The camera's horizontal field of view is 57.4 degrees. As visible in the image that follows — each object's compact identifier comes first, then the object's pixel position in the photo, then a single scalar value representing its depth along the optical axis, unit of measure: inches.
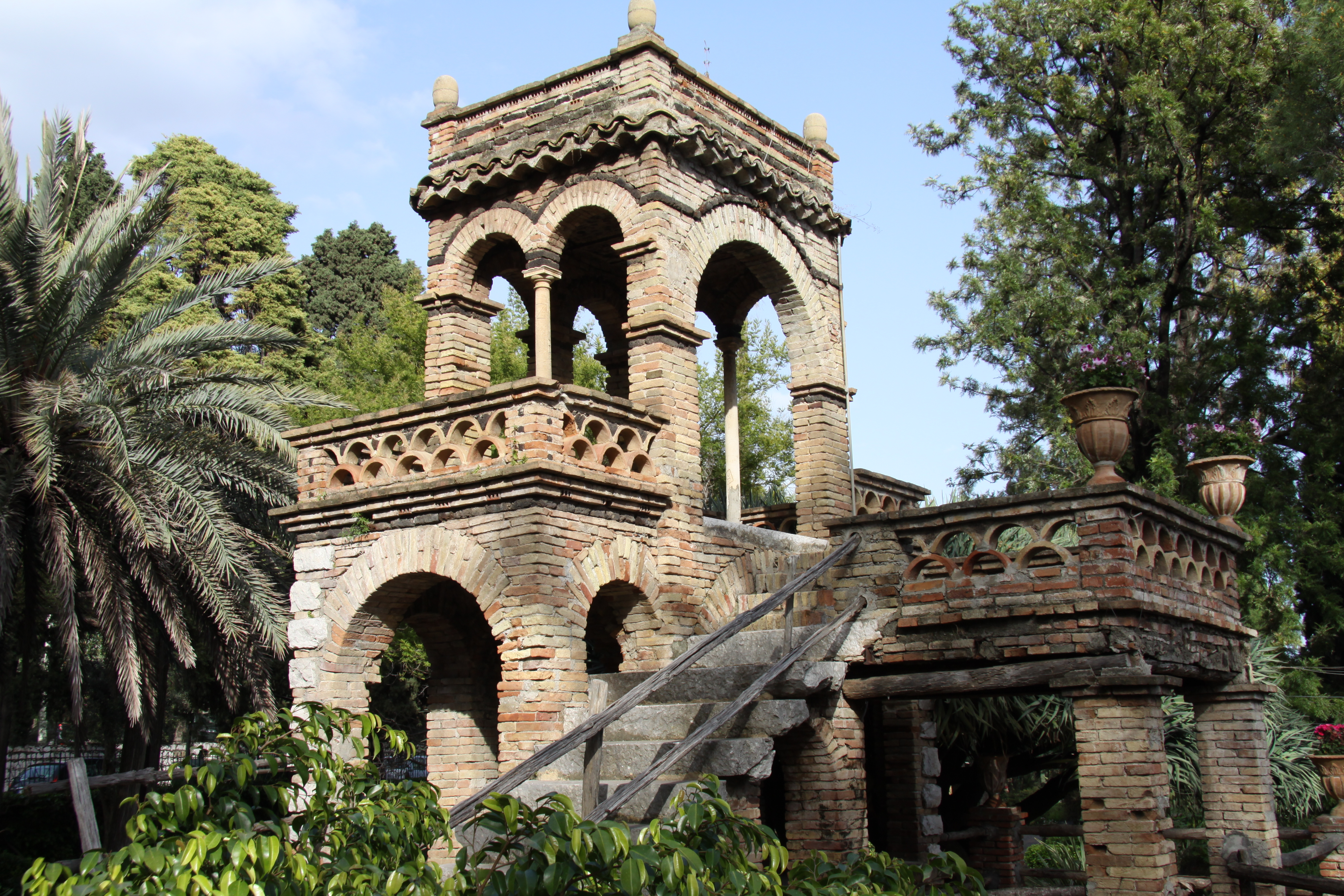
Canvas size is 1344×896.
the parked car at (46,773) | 733.3
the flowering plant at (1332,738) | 493.0
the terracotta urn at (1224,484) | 381.7
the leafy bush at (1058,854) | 625.6
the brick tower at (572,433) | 330.6
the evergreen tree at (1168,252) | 617.6
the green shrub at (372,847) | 135.3
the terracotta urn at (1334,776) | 447.2
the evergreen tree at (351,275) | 1233.4
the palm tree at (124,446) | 457.7
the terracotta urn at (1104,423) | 310.2
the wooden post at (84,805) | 226.2
